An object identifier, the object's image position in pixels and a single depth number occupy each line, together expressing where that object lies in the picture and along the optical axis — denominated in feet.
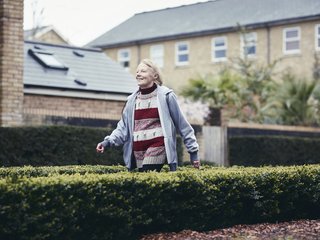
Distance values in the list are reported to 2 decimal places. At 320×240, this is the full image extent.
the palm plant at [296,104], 82.84
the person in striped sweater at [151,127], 27.40
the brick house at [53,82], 50.90
